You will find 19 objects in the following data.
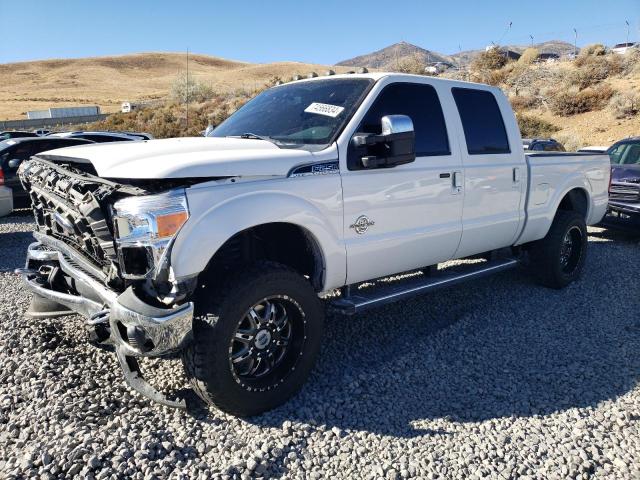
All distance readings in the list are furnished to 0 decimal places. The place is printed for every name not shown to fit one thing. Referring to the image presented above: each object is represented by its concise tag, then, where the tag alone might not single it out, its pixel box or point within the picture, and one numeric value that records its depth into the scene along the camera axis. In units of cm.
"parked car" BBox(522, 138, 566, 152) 1437
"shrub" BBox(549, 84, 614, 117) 2730
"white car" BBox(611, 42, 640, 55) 3188
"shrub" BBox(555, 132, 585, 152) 2188
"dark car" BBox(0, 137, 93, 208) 1006
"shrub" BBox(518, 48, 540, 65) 3611
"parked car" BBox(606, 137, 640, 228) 852
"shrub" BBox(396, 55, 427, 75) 3239
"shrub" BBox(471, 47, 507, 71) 3681
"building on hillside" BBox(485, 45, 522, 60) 3742
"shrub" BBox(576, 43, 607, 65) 3385
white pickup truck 288
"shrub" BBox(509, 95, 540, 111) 2986
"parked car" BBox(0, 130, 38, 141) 1950
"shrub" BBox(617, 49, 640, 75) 2909
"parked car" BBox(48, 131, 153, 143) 1277
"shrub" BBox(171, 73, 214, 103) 4333
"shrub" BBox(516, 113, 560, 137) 2534
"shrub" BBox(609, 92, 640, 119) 2475
